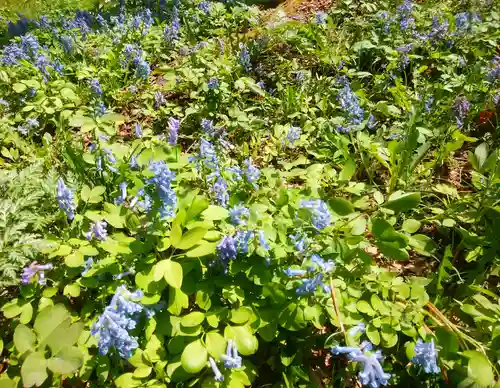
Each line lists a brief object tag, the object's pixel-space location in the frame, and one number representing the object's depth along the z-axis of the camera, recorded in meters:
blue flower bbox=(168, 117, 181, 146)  0.46
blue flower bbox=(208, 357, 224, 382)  0.30
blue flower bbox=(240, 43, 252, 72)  0.73
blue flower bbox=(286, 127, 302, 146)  0.56
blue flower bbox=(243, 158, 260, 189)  0.40
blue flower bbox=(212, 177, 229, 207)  0.39
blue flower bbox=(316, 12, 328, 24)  0.80
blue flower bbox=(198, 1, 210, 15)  1.00
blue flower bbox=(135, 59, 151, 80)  0.69
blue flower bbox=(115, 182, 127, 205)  0.37
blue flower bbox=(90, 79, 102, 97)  0.64
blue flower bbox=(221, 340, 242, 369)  0.29
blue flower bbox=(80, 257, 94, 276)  0.35
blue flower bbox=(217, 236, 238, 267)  0.31
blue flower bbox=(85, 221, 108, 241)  0.35
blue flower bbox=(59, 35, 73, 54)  0.79
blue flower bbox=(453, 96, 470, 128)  0.56
